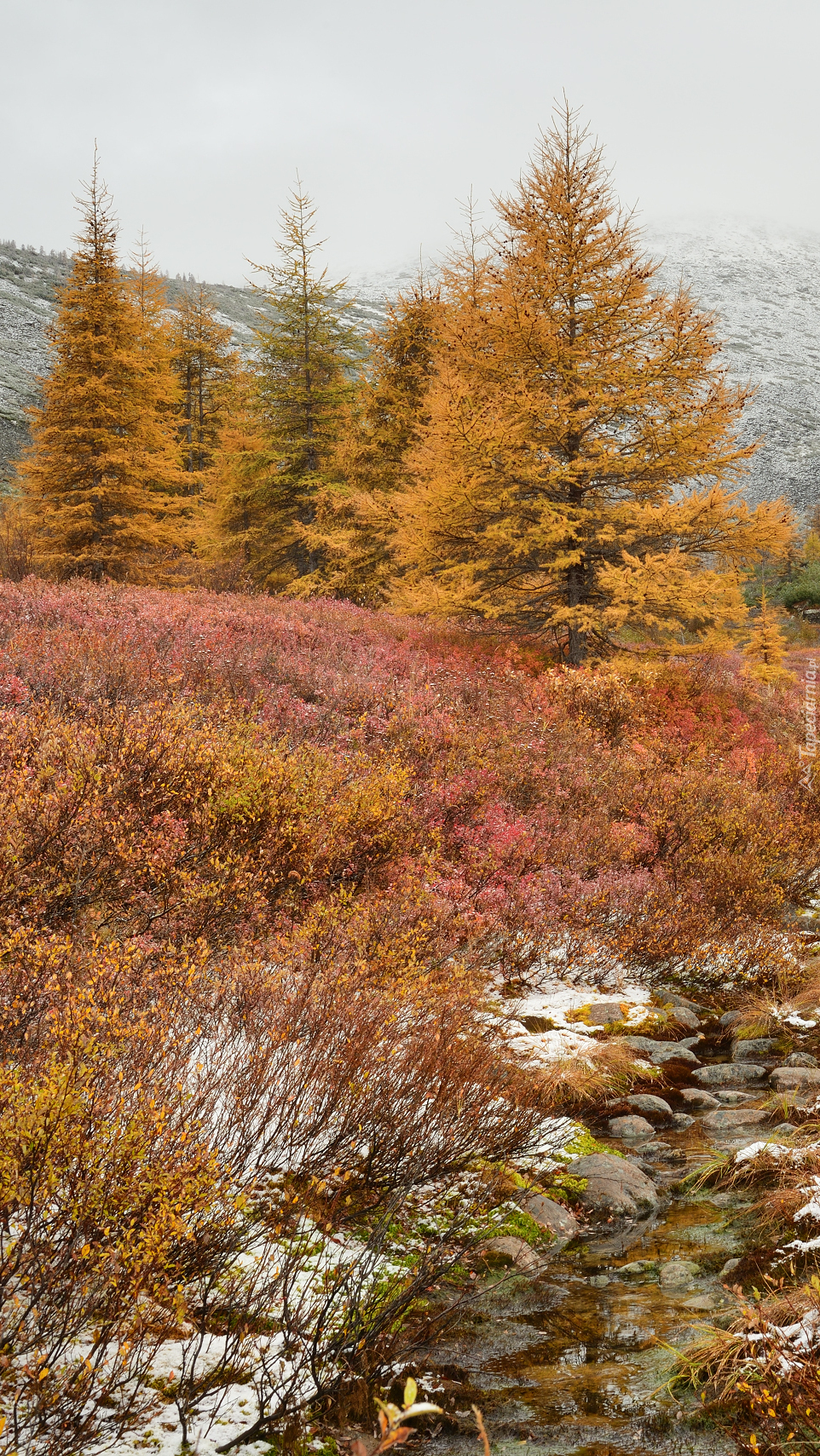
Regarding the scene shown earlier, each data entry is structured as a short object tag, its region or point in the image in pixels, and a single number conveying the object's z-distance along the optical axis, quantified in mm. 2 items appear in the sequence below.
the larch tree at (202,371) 31266
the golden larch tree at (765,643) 22078
